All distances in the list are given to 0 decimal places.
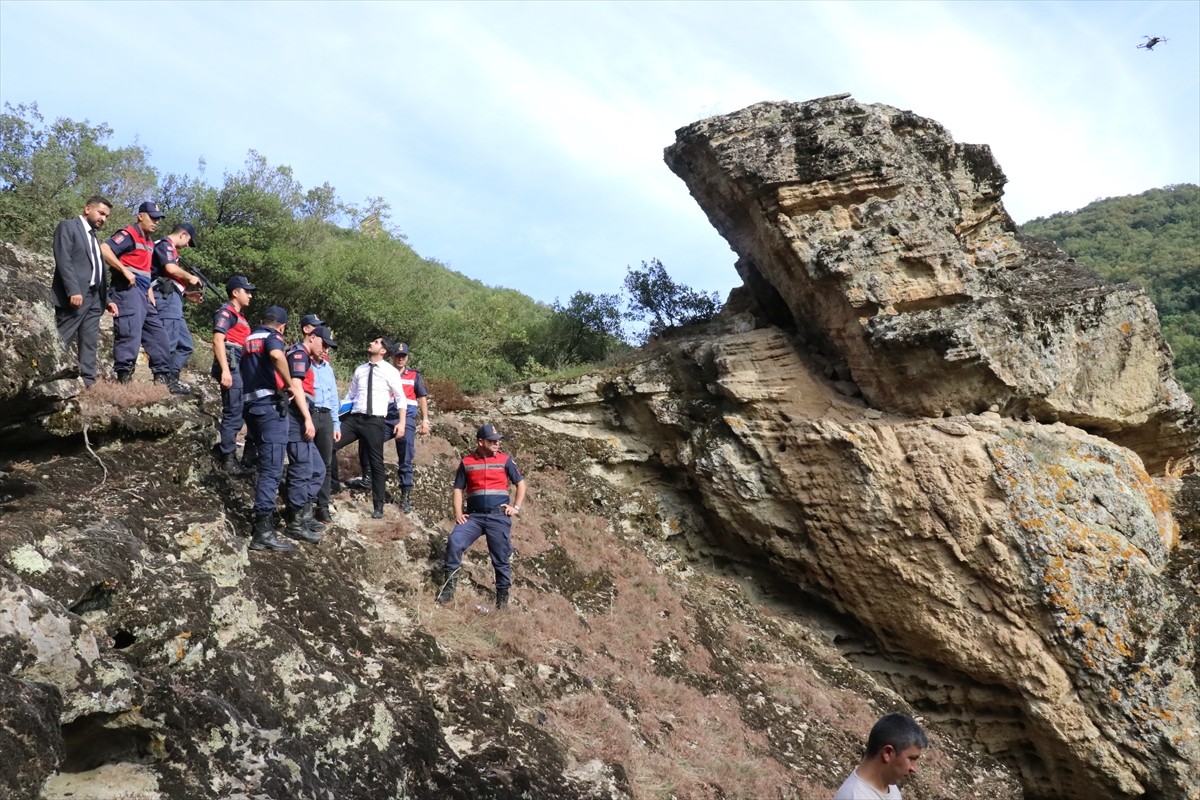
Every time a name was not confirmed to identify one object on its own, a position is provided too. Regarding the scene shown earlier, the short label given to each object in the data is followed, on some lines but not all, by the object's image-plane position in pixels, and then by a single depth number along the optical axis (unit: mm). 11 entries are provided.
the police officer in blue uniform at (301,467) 7453
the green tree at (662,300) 17719
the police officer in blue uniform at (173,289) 9492
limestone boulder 11664
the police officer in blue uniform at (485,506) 8414
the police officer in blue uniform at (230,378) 8219
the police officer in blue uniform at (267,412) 7188
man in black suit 7578
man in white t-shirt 3637
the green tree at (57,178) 17000
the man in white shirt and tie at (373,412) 9453
